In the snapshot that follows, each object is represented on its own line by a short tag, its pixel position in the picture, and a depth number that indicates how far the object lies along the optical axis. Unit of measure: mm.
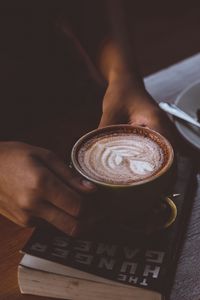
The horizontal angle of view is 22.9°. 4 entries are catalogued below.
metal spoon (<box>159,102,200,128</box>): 1090
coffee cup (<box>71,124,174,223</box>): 745
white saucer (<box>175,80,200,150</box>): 1069
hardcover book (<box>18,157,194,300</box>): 733
